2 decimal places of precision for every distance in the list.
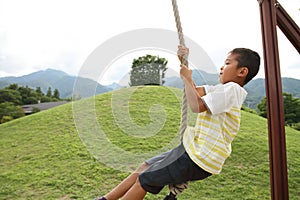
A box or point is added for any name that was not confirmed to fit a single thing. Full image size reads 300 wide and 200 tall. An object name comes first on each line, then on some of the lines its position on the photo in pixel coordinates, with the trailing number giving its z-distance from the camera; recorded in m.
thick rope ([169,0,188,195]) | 0.97
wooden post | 1.11
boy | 0.91
